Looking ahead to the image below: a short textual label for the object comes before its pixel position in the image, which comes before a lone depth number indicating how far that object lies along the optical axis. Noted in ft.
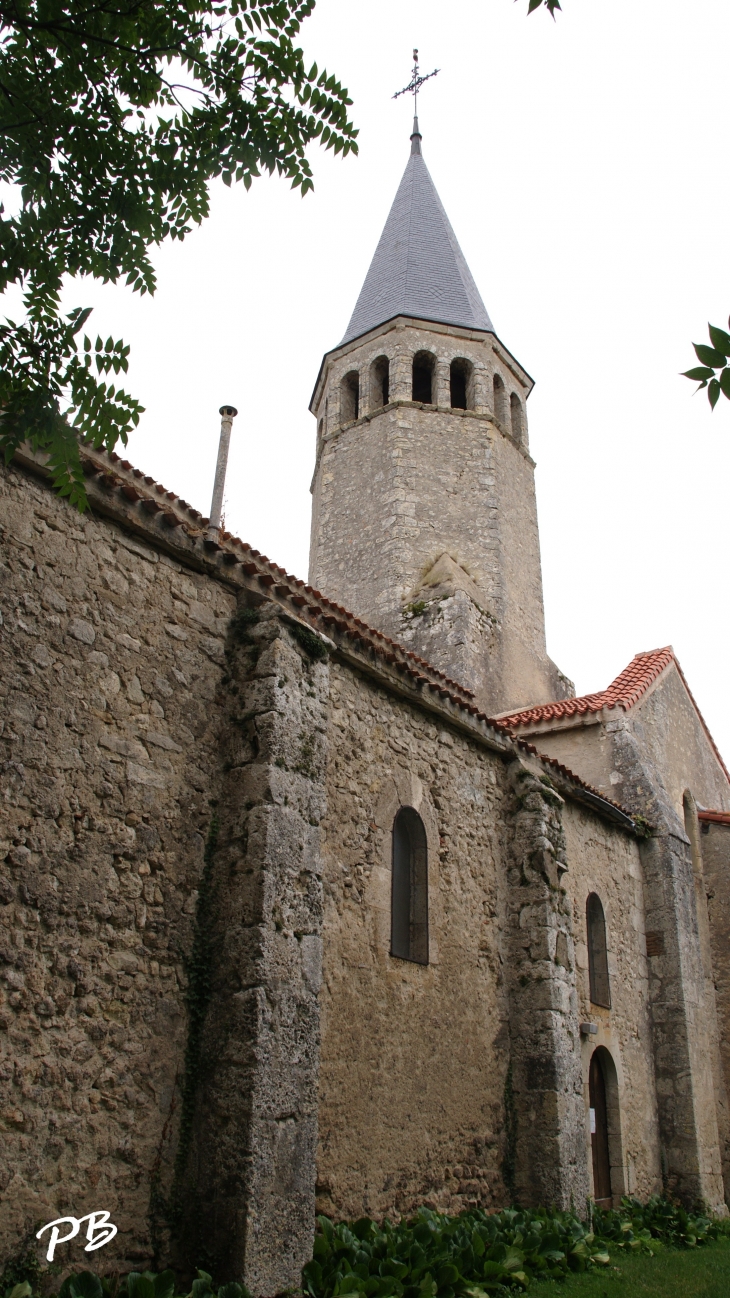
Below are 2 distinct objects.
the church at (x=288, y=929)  17.21
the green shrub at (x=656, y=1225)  29.94
